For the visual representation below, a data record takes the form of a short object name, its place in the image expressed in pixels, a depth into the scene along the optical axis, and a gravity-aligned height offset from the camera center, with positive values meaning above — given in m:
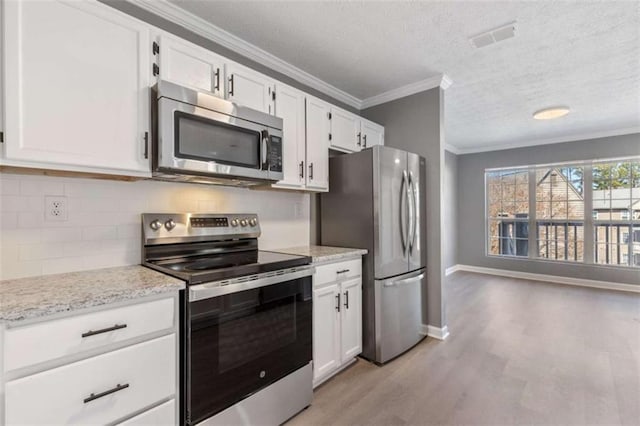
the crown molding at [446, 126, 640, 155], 4.82 +1.31
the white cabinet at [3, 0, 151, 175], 1.25 +0.61
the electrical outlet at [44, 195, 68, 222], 1.54 +0.02
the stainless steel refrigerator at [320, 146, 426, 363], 2.52 -0.18
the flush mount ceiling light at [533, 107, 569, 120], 3.64 +1.25
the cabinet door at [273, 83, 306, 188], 2.32 +0.65
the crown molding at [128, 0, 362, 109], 1.96 +1.37
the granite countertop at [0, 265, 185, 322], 1.03 -0.32
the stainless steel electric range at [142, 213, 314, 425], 1.41 -0.60
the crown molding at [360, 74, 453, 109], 3.03 +1.35
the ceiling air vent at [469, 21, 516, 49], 2.20 +1.38
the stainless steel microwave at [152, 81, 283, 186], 1.60 +0.45
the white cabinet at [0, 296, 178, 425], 1.02 -0.62
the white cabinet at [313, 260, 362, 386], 2.14 -0.85
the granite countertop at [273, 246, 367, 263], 2.16 -0.33
